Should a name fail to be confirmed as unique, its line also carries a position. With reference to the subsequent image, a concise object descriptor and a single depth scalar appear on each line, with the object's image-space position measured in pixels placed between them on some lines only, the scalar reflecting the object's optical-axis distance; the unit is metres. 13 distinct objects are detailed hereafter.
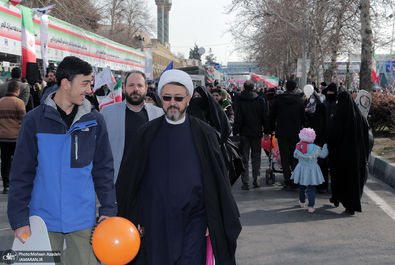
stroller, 9.44
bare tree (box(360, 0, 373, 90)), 18.62
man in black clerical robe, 3.21
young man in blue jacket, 2.98
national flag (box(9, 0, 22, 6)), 12.08
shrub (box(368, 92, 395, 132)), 15.88
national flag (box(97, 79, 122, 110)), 8.97
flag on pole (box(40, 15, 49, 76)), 13.47
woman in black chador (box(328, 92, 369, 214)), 7.26
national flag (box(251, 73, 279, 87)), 24.15
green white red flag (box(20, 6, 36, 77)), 12.02
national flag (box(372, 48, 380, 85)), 19.88
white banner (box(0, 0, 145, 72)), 11.91
